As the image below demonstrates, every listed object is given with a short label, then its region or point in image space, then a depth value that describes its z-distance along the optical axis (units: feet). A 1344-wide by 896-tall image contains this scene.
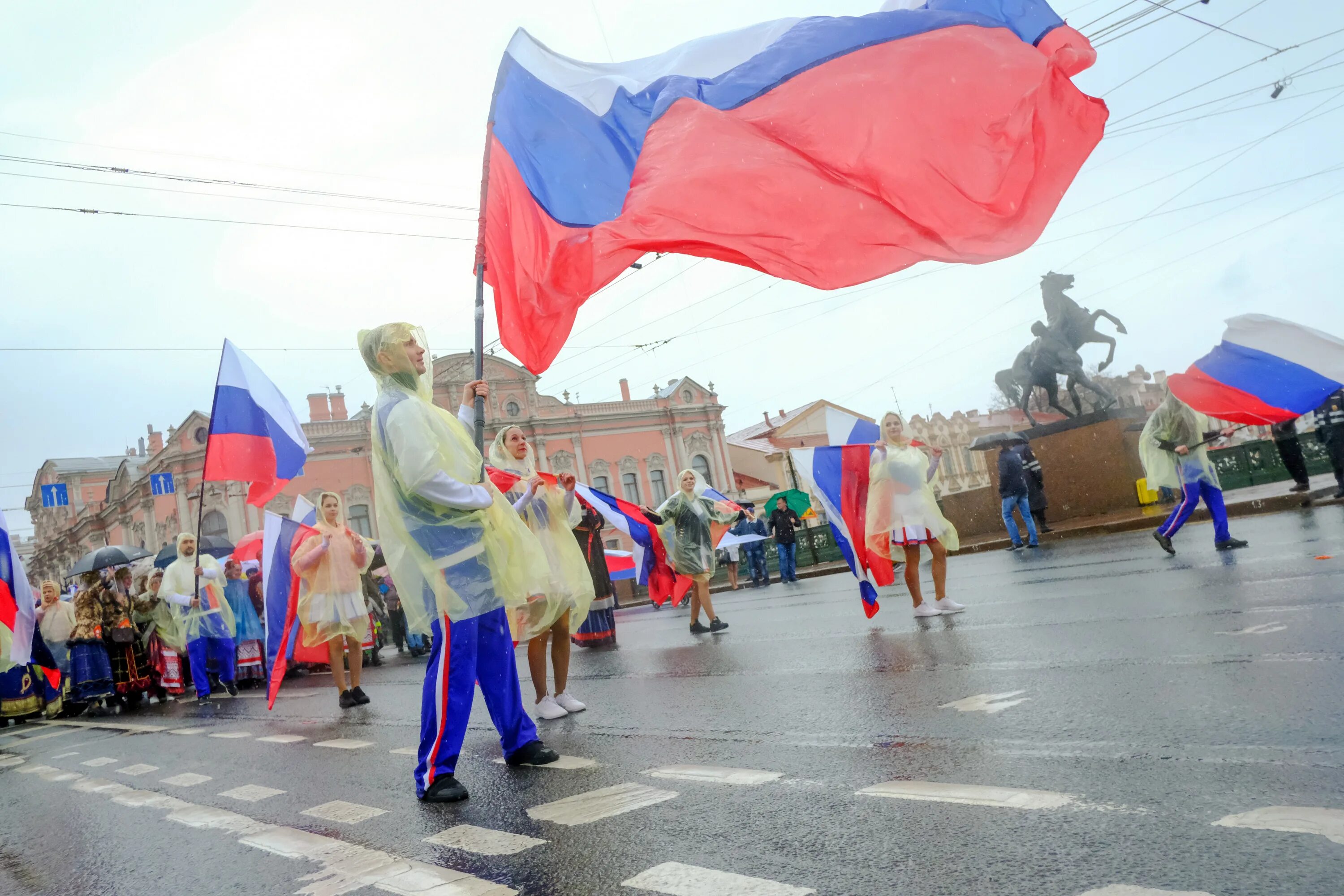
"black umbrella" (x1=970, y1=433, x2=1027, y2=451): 54.34
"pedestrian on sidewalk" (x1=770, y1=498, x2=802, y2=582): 69.67
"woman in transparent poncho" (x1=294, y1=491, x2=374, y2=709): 30.42
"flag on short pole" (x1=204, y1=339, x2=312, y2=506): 37.45
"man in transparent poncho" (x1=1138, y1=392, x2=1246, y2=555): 33.65
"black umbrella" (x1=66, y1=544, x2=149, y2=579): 47.03
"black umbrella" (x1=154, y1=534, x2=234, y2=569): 61.11
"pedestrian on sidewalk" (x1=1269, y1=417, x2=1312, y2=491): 46.19
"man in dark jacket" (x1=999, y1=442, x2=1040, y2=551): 51.26
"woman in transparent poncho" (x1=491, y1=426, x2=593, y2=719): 19.15
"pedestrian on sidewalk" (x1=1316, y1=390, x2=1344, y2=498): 43.19
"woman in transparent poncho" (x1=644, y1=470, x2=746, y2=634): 39.45
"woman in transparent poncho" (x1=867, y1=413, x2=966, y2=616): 30.01
